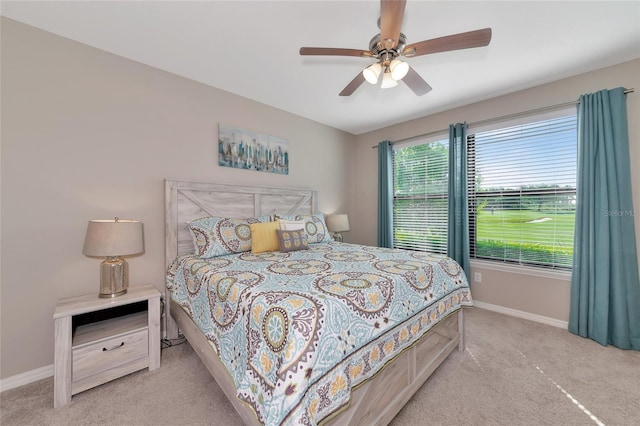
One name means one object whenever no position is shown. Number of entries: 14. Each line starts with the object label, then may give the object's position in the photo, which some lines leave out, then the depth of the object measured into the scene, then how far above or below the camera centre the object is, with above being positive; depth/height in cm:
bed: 101 -59
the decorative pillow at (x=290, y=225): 266 -13
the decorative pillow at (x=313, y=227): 292 -17
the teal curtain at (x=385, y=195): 404 +29
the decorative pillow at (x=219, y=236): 226 -22
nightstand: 159 -90
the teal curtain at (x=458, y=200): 321 +17
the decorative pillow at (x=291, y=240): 248 -28
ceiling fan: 139 +104
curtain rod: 255 +115
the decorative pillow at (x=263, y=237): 246 -25
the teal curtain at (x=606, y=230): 223 -16
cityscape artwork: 287 +78
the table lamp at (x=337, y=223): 379 -16
